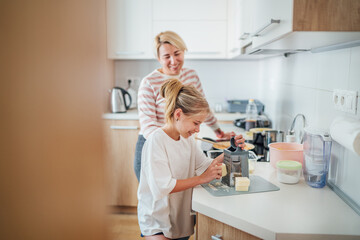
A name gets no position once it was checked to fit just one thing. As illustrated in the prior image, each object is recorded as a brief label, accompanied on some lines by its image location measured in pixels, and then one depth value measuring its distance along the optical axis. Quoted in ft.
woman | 5.31
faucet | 4.85
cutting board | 3.56
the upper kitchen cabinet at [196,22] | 8.82
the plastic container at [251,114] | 7.10
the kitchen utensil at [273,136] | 5.29
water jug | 3.78
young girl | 3.70
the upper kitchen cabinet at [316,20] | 2.67
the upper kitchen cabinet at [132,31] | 8.79
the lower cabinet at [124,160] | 8.55
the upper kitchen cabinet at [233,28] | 7.23
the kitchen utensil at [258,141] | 5.49
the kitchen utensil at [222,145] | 5.06
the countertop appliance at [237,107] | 9.29
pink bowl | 4.27
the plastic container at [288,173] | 3.85
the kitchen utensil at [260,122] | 7.30
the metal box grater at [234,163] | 3.72
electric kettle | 8.70
